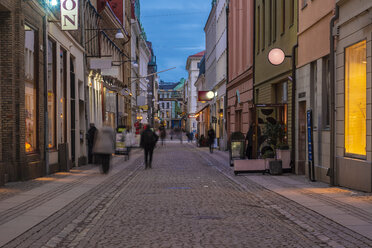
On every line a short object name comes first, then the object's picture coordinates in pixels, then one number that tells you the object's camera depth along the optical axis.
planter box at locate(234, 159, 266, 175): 18.55
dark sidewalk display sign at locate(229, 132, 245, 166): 22.58
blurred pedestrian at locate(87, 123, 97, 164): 26.29
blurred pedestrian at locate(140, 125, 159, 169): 23.19
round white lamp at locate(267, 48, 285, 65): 20.42
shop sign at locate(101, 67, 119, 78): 34.12
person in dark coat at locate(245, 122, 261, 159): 24.33
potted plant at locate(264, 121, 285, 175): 20.55
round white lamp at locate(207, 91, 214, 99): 52.91
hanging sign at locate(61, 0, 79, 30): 20.12
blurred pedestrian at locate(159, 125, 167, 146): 54.50
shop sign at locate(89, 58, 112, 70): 27.57
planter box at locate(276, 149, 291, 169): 19.28
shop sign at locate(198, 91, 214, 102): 53.00
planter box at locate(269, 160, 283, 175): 18.67
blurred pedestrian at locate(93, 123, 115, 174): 18.84
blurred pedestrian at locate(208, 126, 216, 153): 38.27
